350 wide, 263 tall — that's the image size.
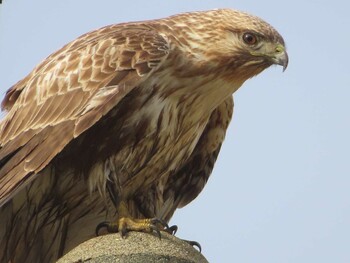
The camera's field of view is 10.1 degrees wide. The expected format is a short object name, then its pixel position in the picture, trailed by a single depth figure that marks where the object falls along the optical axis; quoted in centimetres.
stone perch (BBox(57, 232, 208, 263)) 1184
